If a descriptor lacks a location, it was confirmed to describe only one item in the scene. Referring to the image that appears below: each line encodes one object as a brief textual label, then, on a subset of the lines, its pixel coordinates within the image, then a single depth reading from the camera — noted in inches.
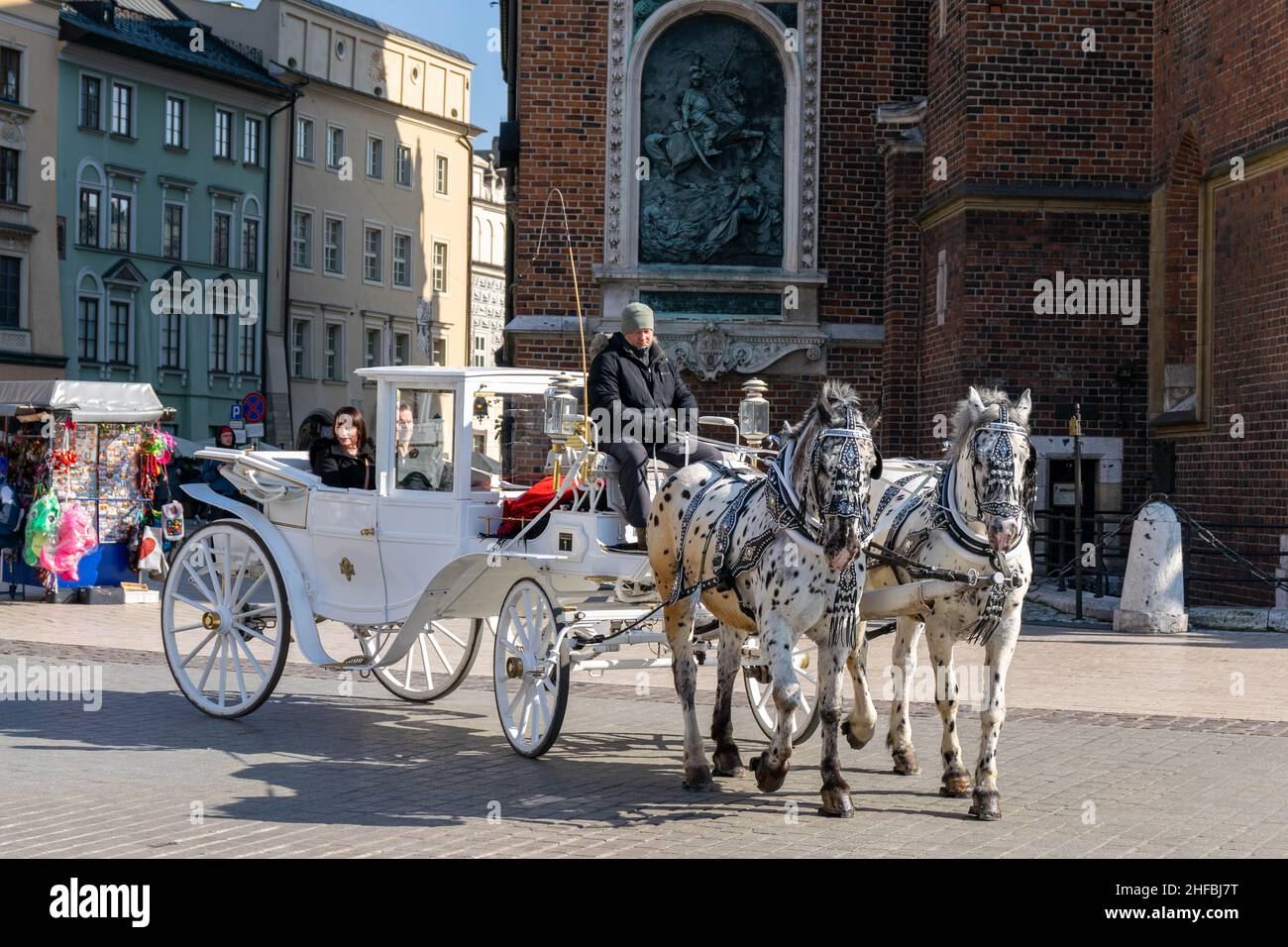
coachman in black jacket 381.4
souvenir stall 776.9
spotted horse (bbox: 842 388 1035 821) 319.3
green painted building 1939.0
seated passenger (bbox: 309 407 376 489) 441.7
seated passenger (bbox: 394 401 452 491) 408.8
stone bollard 651.5
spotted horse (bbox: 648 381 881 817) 314.2
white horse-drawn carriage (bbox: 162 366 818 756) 378.9
